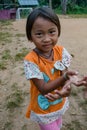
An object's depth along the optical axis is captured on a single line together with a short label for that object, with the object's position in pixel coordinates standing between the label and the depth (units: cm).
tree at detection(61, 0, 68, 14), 1855
